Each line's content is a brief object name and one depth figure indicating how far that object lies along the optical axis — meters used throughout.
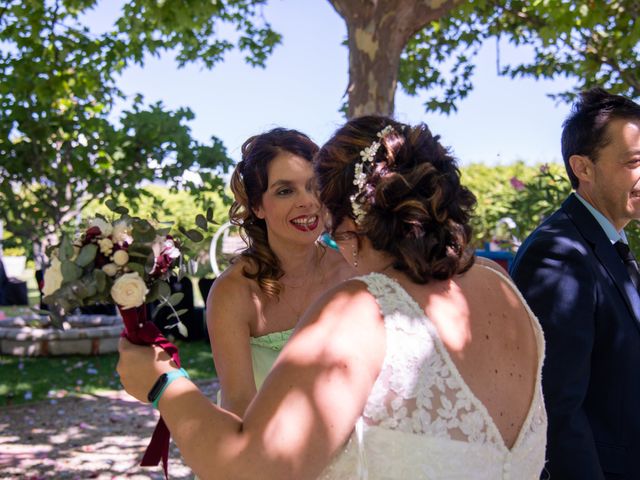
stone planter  10.07
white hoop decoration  7.11
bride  1.46
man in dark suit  2.23
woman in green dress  2.85
